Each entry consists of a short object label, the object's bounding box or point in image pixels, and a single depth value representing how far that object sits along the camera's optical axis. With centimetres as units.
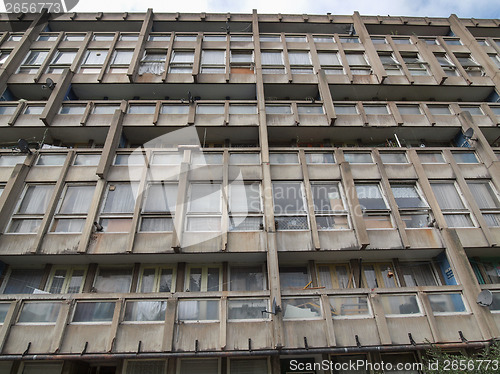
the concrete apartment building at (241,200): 1004
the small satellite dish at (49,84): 1636
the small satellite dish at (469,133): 1477
